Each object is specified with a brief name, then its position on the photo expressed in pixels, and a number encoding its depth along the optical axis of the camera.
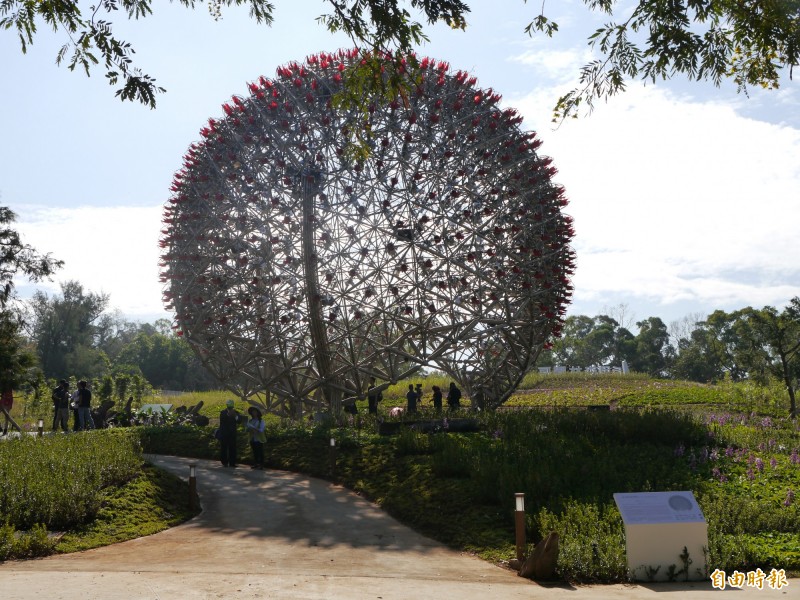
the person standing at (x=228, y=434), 18.23
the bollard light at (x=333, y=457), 16.52
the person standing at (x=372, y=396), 22.62
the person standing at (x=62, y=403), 24.25
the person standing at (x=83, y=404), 24.25
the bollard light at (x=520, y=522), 9.68
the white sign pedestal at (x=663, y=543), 8.95
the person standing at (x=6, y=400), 25.50
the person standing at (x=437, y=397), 25.98
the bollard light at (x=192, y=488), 13.36
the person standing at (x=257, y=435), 17.97
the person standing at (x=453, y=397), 25.55
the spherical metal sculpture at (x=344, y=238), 21.00
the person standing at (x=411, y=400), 24.41
